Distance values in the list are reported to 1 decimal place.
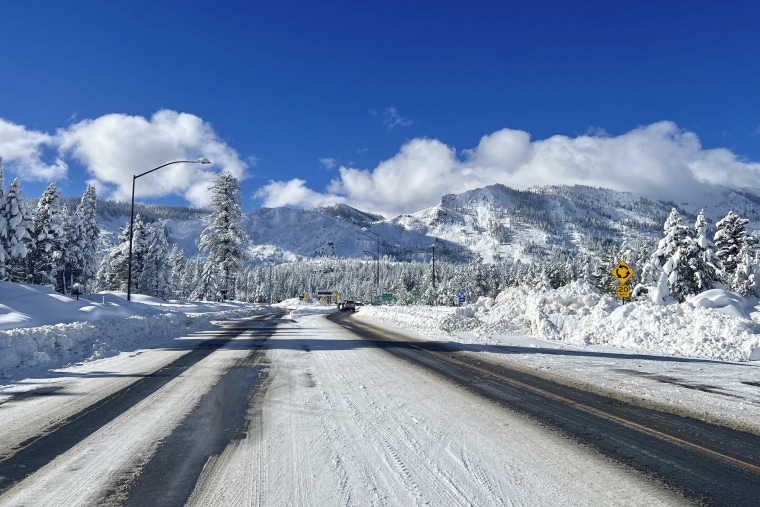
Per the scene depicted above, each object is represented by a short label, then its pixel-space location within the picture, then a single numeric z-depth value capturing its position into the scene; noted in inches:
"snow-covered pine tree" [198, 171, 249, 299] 1969.7
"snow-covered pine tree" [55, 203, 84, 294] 2224.4
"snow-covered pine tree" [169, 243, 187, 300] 3909.2
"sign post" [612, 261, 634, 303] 689.6
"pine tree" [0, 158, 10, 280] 1598.2
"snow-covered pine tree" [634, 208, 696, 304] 1141.2
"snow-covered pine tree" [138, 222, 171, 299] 2352.4
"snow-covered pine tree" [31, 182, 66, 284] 2089.1
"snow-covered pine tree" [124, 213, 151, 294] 2294.5
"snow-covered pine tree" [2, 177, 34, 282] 1659.7
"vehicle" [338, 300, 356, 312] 2513.0
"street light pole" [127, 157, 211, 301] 924.7
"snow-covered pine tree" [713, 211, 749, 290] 1552.7
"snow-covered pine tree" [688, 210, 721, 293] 1158.3
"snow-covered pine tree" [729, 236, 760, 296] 1237.7
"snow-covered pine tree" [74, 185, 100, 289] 2324.1
